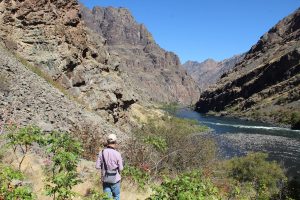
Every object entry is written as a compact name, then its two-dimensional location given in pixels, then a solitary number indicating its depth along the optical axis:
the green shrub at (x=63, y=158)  6.56
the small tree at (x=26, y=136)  8.16
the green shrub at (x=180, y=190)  6.05
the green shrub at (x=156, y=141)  10.49
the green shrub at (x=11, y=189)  5.66
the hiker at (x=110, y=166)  7.64
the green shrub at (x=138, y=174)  9.73
